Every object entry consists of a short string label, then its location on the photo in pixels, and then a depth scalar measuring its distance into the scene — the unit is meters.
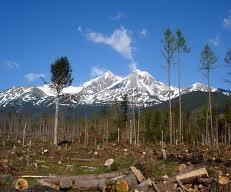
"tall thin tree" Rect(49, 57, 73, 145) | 28.20
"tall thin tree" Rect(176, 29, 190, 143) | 26.49
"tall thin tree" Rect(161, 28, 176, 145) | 26.38
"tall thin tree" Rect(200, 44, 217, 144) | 28.49
